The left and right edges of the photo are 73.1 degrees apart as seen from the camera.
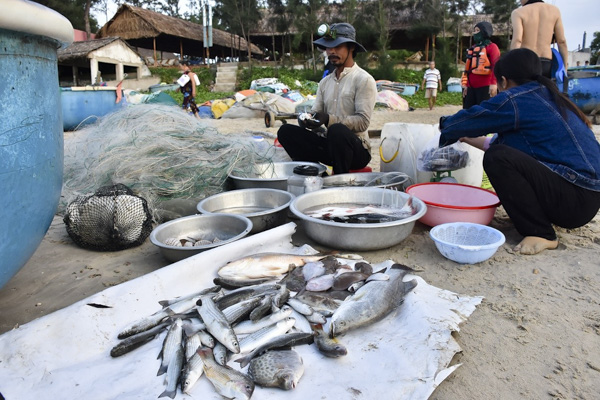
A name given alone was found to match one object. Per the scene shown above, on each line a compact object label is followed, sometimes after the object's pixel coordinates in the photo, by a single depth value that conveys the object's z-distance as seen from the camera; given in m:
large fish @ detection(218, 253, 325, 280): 2.62
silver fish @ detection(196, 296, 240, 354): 1.94
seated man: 4.34
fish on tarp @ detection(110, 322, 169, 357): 1.95
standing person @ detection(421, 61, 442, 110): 15.48
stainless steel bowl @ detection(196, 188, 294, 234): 3.53
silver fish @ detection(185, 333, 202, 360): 1.89
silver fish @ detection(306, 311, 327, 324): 2.17
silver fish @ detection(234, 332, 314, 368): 1.91
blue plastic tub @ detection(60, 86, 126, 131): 10.07
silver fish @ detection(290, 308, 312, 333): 2.15
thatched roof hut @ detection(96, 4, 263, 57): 26.80
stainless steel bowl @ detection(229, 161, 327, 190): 4.27
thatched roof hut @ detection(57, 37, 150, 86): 21.27
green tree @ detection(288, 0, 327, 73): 29.56
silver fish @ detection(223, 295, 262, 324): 2.15
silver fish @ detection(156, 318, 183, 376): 1.86
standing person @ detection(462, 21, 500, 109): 6.46
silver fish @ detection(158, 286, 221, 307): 2.34
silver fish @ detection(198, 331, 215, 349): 1.97
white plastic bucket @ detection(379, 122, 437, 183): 4.45
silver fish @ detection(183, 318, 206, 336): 2.03
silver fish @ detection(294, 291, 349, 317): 2.25
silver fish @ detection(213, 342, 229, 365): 1.87
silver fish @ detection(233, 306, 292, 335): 2.11
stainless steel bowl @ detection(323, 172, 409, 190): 4.19
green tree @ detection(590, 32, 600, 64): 40.62
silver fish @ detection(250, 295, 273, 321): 2.13
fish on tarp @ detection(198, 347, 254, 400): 1.67
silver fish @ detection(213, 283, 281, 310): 2.30
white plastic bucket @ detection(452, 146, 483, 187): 4.33
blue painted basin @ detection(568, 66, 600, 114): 9.46
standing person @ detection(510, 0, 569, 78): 5.19
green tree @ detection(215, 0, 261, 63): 31.08
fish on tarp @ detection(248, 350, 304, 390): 1.72
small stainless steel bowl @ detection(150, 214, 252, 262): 3.16
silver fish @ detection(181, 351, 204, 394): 1.71
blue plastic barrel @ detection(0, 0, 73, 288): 1.58
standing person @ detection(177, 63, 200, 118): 12.33
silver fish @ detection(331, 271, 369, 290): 2.47
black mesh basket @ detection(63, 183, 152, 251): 3.20
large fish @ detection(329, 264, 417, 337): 2.06
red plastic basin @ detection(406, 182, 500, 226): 3.37
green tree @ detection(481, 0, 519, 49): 32.06
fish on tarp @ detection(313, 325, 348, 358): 1.89
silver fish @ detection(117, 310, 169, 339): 2.08
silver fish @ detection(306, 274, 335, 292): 2.48
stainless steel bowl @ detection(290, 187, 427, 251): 2.97
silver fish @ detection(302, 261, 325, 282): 2.63
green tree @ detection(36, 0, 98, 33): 25.90
